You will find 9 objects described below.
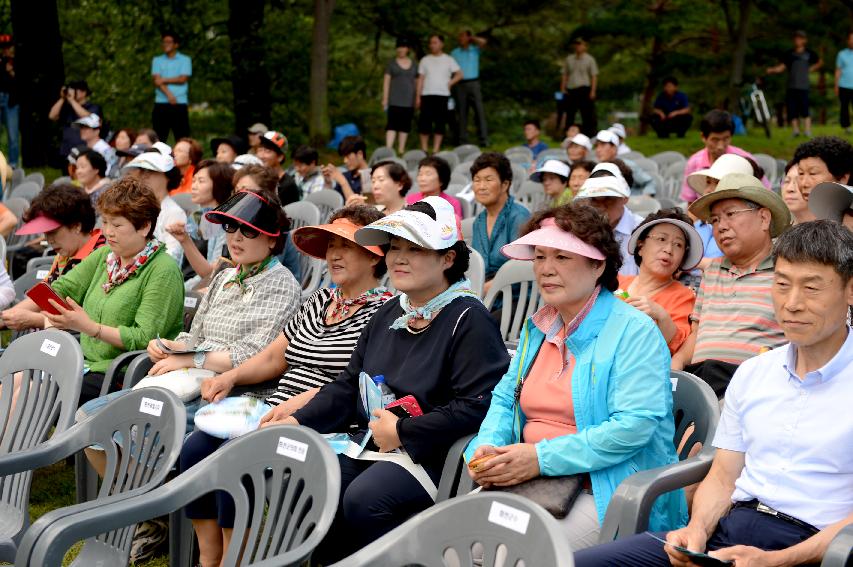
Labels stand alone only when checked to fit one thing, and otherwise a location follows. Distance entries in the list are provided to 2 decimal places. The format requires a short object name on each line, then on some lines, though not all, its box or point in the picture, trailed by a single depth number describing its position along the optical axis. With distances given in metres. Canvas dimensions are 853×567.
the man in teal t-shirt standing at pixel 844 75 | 15.20
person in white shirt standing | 14.96
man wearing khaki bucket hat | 3.98
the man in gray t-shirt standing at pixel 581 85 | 16.47
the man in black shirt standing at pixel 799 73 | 15.89
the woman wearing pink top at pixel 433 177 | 7.16
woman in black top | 3.50
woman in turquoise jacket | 3.17
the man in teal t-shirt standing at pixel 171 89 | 14.31
